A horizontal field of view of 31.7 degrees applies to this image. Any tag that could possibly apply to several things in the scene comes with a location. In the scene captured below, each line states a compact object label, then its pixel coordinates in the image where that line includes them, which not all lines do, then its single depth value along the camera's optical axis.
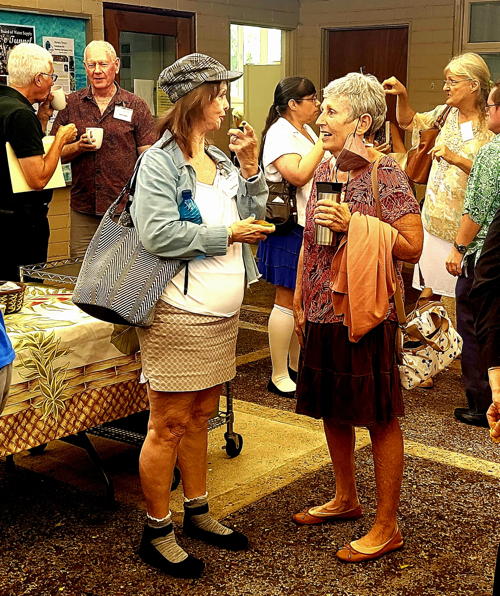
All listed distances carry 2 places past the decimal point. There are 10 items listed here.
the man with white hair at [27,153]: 4.01
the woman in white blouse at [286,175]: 4.55
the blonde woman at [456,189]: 4.49
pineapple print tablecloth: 2.96
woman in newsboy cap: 2.71
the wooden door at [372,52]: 9.16
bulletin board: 6.58
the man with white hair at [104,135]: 4.72
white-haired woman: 2.75
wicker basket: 3.17
